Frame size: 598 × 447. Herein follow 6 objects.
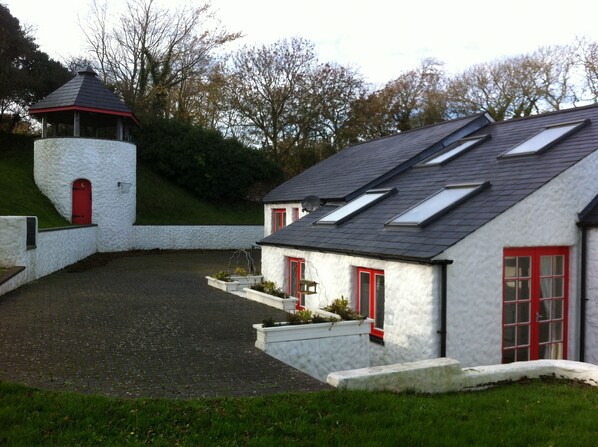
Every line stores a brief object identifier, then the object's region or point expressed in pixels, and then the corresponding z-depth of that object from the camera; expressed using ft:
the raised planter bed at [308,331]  26.35
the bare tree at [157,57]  115.34
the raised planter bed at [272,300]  38.60
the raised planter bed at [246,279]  48.93
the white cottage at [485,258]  29.17
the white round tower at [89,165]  77.20
